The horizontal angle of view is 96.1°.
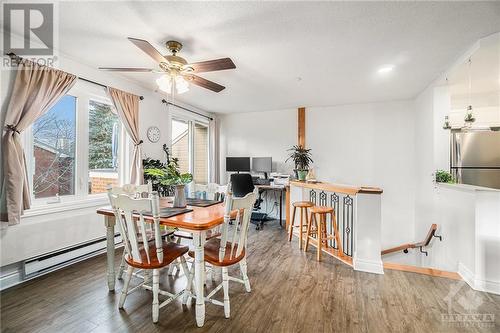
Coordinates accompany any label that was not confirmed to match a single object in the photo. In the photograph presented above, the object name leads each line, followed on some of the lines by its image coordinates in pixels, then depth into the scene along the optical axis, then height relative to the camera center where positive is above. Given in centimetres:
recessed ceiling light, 291 +131
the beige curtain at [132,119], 330 +74
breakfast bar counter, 263 -74
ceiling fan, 199 +94
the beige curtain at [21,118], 218 +50
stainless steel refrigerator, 346 +16
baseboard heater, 236 -105
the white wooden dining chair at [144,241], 162 -57
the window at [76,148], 259 +25
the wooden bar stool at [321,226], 294 -80
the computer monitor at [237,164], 535 +9
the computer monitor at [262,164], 514 +8
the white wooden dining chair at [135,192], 236 -26
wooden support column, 514 +95
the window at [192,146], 487 +50
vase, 220 -29
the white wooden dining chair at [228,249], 175 -67
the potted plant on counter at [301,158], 451 +19
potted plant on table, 206 -11
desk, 462 -40
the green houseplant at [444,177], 313 -14
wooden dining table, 163 -43
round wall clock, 385 +59
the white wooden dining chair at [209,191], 269 -28
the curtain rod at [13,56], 224 +113
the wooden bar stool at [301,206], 331 -57
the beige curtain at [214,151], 568 +42
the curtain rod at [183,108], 420 +125
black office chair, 436 -32
